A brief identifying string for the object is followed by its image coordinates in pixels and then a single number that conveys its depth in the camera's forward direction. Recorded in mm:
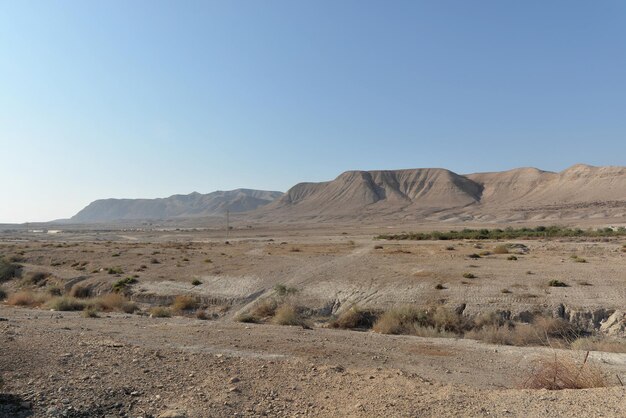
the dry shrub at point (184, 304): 24416
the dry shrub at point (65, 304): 21953
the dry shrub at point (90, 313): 18984
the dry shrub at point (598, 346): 14422
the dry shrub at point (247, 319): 20375
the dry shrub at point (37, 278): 33281
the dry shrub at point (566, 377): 8422
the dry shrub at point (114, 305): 22578
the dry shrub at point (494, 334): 16234
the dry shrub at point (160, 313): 21089
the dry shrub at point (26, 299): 24453
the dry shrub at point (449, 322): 18797
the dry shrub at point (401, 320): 18255
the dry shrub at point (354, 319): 19797
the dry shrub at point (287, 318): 19156
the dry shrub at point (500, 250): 41625
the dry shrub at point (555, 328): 17700
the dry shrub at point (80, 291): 28823
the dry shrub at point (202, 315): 22688
